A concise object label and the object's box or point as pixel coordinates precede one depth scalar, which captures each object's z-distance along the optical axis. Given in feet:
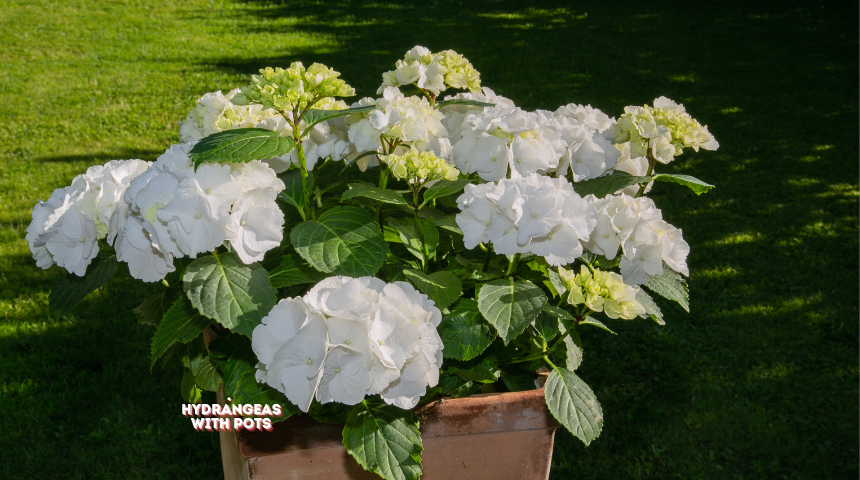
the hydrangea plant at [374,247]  3.19
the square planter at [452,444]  3.65
